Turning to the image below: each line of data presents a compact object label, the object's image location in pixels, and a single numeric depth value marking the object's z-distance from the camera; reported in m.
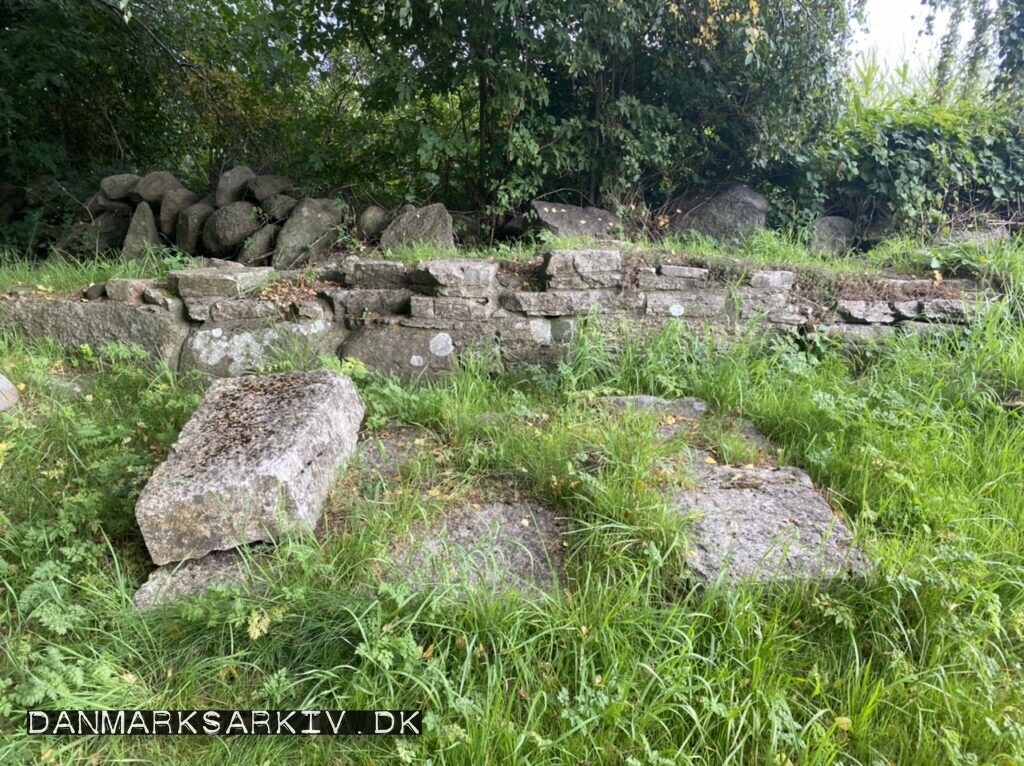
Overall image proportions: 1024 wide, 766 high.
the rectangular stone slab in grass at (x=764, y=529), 1.84
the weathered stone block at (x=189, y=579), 1.85
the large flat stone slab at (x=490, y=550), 1.85
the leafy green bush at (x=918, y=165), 4.67
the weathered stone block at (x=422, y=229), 4.18
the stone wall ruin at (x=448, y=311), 3.49
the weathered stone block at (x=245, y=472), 1.94
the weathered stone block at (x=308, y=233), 4.12
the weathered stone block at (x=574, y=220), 4.38
